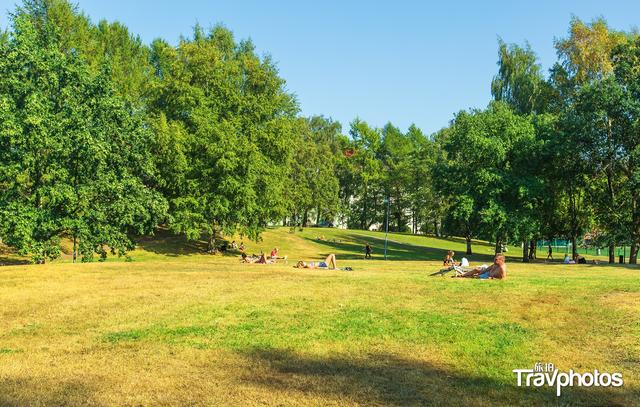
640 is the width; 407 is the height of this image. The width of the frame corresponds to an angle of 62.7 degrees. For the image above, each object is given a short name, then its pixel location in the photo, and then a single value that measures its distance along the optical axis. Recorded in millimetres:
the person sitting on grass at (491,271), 19844
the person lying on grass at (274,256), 33750
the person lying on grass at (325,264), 27666
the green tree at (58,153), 27656
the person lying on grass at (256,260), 31734
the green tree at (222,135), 43969
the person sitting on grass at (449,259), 31184
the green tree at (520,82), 57625
